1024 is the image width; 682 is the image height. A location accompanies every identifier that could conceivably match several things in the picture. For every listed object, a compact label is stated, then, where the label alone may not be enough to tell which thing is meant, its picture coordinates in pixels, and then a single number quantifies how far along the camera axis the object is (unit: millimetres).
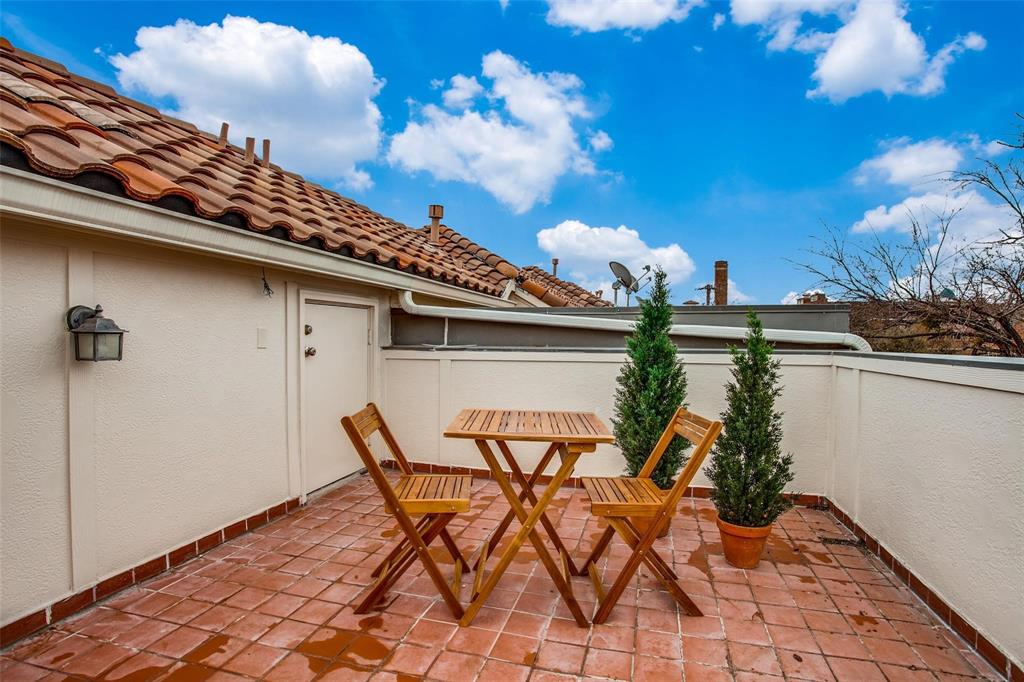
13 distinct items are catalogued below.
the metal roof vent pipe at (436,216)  10836
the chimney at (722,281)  14625
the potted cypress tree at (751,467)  3471
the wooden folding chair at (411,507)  2725
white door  4922
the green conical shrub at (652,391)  4199
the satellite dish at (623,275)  9828
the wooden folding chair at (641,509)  2746
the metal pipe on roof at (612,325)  5004
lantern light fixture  2803
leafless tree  6285
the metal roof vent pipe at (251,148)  6881
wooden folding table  2752
